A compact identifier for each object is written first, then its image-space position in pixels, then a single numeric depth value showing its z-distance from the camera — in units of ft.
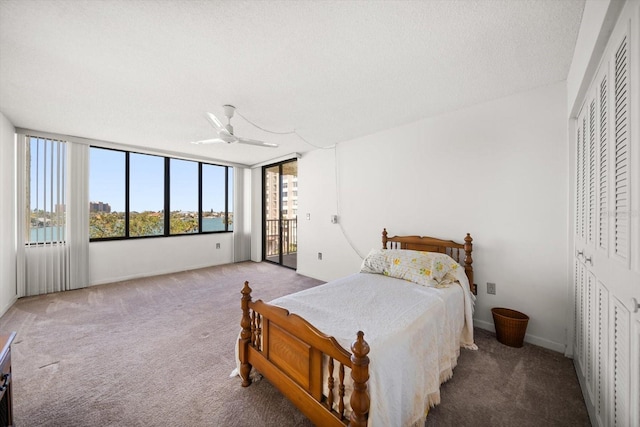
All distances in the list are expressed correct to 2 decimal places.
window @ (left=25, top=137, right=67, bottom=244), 12.23
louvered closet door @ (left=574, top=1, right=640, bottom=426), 3.29
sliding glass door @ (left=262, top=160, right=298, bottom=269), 19.69
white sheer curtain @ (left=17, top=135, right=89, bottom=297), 12.05
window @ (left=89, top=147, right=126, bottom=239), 14.40
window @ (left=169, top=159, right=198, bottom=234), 17.46
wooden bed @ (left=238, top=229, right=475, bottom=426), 3.86
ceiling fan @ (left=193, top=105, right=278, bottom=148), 8.92
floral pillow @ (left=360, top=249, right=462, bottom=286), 7.94
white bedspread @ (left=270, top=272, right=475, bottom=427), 4.32
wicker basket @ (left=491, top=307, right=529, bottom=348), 7.64
